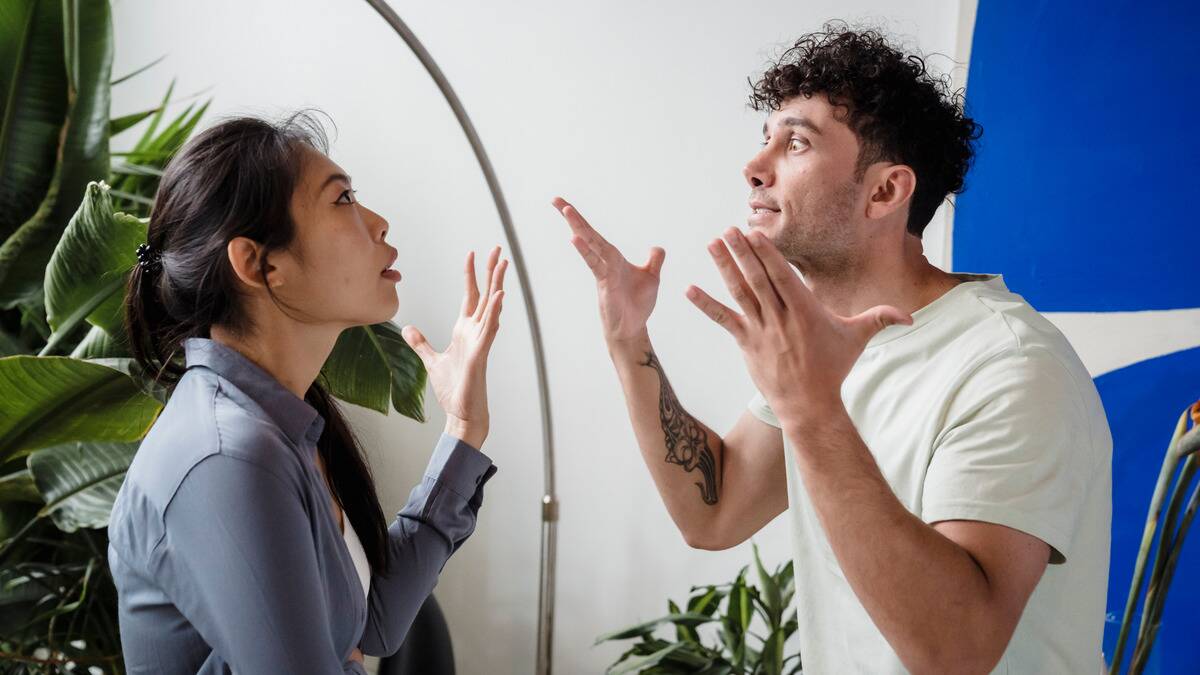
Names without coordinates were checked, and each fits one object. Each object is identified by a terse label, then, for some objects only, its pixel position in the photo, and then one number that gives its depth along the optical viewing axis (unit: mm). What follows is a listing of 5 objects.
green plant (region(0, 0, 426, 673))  1873
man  1193
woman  1060
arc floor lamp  2588
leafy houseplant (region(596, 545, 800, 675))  2346
